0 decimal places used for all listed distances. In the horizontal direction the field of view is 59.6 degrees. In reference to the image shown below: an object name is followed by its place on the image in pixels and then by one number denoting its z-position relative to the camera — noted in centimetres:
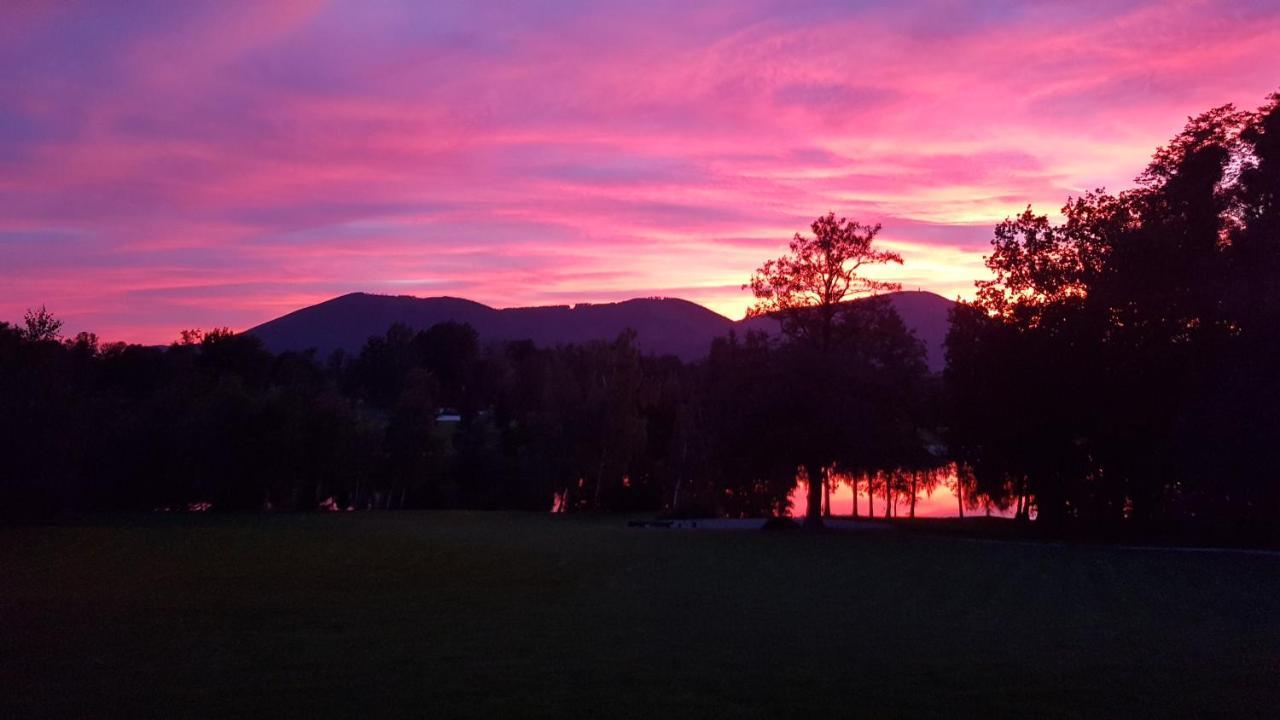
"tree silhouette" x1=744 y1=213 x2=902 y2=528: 3934
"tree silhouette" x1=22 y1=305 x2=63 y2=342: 4444
